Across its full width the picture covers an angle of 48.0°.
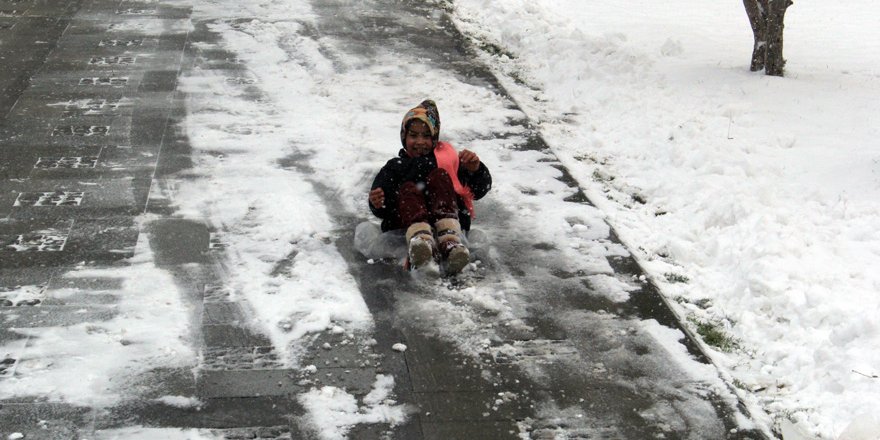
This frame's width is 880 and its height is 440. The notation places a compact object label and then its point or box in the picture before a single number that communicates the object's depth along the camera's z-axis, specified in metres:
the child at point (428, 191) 5.96
